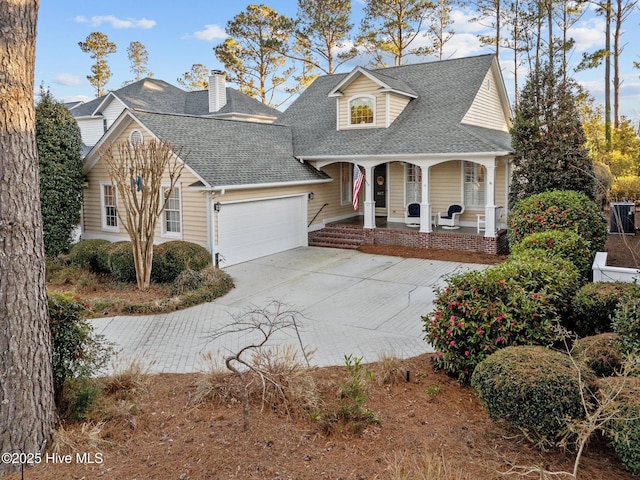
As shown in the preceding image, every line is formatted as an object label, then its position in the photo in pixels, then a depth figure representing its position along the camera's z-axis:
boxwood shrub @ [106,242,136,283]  13.34
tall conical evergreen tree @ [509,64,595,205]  15.54
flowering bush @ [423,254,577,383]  6.56
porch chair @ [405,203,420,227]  19.19
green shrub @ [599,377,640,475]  4.31
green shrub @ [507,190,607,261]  11.86
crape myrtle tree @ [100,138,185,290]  12.51
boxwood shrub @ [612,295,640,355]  5.56
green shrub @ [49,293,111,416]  5.40
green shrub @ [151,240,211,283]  13.36
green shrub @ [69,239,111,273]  14.55
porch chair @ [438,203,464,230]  18.81
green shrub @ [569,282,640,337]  7.29
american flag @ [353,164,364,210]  18.19
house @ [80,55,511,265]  15.61
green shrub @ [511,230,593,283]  9.84
